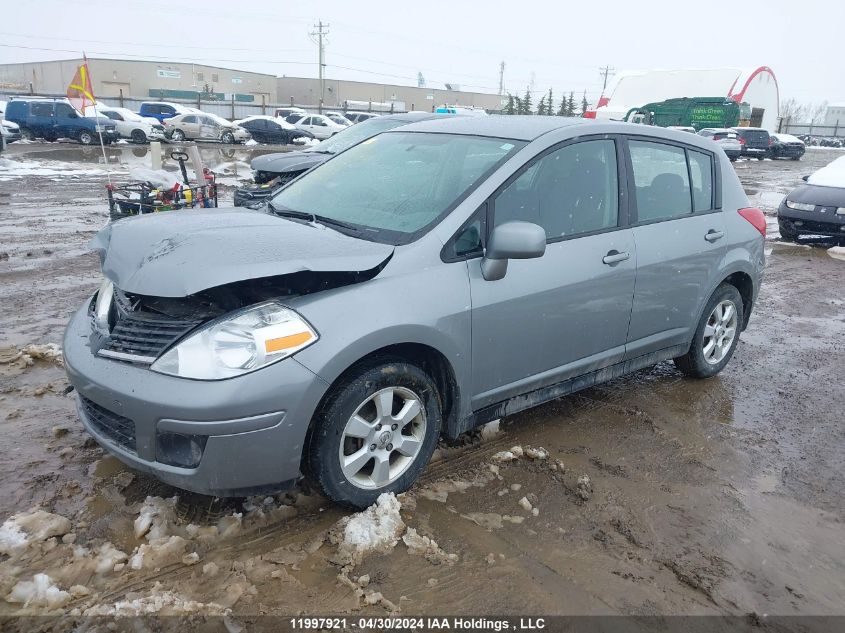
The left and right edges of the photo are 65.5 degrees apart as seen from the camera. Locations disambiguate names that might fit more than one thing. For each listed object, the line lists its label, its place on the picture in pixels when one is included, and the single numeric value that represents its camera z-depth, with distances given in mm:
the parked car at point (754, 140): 33594
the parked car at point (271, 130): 33156
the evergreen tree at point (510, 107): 49506
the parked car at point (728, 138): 27484
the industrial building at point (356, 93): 78750
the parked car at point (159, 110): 34656
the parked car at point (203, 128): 31219
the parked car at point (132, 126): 28500
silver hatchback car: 2635
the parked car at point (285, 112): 44156
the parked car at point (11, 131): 24800
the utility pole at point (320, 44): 70119
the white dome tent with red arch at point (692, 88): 42281
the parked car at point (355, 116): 40772
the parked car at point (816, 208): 10031
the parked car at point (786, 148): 35031
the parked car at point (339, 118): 39562
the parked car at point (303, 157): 8844
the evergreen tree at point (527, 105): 52188
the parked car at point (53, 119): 26719
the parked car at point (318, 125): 34062
